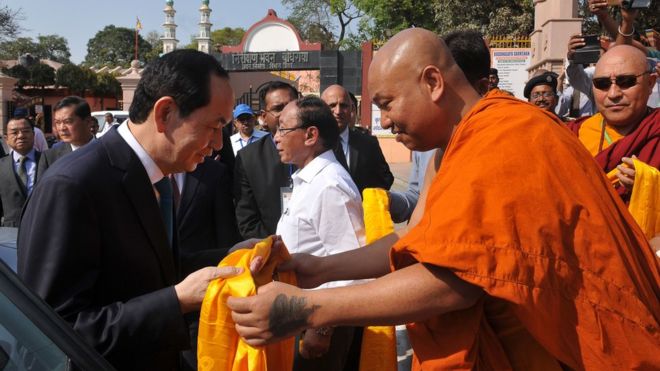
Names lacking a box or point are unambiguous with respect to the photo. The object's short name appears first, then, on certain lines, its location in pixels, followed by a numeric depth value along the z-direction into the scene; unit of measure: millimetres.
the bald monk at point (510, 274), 1353
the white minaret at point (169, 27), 55000
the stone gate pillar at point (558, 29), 12414
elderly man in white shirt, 2891
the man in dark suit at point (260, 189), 4090
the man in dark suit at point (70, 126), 5234
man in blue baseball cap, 6562
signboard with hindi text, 25781
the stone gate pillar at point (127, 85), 28219
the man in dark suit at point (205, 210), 3586
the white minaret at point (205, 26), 50094
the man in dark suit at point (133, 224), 1588
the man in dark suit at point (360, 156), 4574
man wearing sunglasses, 2736
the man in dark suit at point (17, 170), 5215
